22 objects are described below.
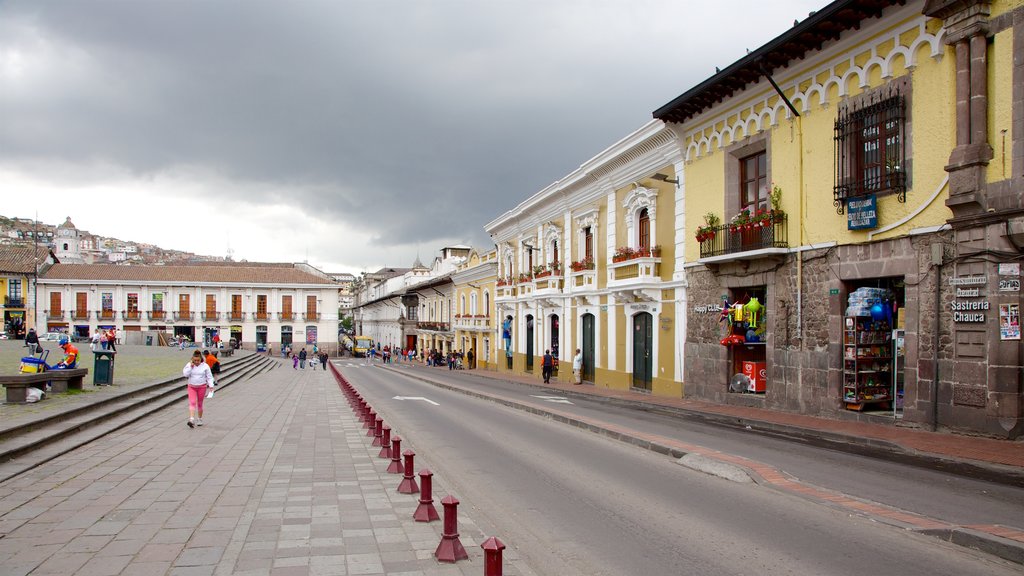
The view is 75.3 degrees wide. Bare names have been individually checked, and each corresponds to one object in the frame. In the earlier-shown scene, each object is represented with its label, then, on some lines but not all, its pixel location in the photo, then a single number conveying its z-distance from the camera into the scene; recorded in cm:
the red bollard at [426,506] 683
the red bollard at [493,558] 450
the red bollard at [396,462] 949
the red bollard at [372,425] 1299
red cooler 1808
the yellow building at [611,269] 2227
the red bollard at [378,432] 1173
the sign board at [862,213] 1384
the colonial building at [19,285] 6109
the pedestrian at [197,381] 1320
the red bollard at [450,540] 574
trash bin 1695
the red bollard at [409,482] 823
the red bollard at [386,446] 1058
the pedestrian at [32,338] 3241
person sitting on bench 1594
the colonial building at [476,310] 4531
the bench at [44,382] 1284
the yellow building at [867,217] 1148
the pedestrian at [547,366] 3002
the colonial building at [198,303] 6725
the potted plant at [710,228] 1886
